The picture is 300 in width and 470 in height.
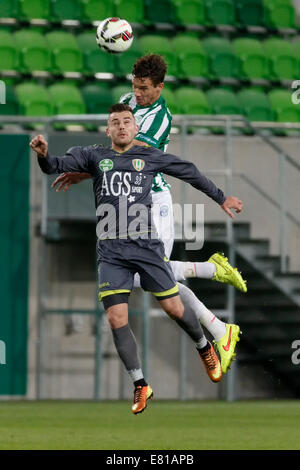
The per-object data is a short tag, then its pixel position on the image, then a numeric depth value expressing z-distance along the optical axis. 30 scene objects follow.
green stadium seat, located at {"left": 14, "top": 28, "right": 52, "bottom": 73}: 15.09
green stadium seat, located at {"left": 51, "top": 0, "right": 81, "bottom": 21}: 15.84
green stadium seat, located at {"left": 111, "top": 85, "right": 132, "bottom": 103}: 14.58
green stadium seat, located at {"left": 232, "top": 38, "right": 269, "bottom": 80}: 16.33
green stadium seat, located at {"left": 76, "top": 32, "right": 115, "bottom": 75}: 15.50
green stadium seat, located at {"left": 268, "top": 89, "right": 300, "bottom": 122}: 16.00
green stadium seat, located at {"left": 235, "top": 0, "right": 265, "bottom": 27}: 17.06
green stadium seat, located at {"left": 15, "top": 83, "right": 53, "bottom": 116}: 14.58
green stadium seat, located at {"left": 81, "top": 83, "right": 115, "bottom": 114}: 14.71
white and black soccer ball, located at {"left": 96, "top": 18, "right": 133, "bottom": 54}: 8.39
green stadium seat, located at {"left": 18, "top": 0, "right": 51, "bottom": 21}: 15.62
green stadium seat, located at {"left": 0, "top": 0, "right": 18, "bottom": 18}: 15.46
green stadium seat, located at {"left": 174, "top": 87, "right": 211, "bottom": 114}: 15.13
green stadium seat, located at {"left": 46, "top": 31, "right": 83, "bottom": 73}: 15.23
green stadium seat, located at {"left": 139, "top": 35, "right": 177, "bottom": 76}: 15.56
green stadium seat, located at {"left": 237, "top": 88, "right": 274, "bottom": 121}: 15.66
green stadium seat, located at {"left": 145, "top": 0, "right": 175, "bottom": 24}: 16.41
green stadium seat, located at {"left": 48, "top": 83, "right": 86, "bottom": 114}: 14.67
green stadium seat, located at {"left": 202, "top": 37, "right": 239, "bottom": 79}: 16.08
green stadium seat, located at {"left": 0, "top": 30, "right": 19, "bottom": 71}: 14.93
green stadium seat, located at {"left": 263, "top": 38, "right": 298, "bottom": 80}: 16.58
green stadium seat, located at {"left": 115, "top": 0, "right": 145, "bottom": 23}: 16.11
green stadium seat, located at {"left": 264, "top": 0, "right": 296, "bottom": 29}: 17.28
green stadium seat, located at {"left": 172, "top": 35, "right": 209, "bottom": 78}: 15.82
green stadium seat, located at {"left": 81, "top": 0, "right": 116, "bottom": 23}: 16.05
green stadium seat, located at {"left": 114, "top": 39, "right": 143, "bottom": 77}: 15.44
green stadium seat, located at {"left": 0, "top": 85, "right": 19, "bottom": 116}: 14.51
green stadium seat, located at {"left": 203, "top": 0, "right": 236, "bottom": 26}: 16.75
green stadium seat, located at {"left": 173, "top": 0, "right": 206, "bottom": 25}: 16.52
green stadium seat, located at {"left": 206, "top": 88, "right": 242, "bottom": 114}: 15.34
